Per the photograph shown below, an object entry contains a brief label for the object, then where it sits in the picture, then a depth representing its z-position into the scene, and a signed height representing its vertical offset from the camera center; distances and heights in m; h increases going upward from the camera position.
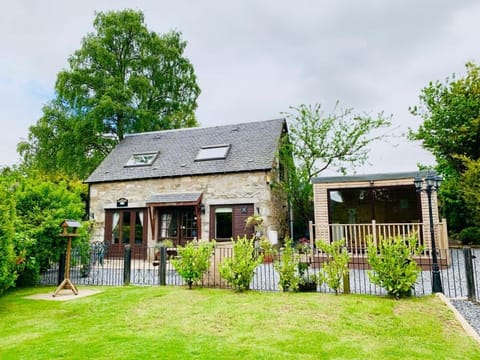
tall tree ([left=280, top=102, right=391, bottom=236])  15.75 +3.92
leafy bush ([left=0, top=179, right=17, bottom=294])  7.09 -0.13
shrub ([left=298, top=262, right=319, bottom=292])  7.80 -1.35
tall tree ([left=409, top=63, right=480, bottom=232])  18.47 +5.53
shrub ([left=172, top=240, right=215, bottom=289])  8.41 -0.93
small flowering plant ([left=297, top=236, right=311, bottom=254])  11.22 -0.84
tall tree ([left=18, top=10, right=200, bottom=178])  23.81 +10.05
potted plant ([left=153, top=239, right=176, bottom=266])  13.37 -0.98
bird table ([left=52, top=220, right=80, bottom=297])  8.39 -0.24
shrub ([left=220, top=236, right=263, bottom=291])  7.95 -1.02
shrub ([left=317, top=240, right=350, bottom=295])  7.39 -1.01
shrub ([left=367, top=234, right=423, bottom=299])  6.86 -0.95
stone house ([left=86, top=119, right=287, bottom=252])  14.66 +1.82
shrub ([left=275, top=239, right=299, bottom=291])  7.79 -1.08
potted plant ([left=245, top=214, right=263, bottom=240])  13.84 +0.10
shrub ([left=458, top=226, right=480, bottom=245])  16.77 -0.76
